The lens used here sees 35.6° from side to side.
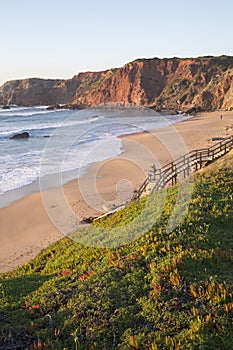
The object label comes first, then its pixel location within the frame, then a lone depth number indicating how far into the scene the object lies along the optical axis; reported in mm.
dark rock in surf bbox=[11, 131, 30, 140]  56697
